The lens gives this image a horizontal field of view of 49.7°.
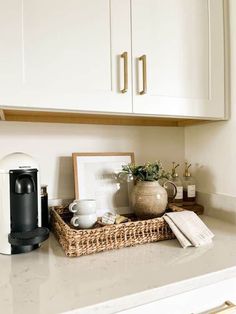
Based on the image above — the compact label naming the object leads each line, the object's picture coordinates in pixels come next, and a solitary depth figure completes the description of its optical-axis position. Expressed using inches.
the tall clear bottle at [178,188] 51.5
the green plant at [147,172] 42.6
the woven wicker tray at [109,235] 31.6
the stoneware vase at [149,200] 41.1
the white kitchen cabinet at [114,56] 32.2
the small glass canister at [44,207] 42.3
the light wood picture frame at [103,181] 45.9
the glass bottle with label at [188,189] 52.3
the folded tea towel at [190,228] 35.7
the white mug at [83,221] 36.5
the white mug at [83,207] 36.8
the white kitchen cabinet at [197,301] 25.1
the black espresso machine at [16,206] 32.8
